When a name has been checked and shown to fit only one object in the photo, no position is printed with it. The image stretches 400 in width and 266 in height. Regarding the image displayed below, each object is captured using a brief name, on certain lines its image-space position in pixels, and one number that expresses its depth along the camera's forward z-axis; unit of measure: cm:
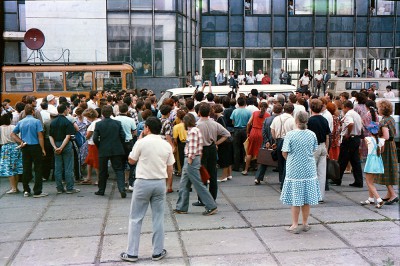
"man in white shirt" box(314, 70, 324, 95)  3011
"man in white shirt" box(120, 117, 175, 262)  589
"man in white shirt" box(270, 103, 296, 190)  957
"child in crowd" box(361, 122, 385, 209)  826
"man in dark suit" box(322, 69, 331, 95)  2991
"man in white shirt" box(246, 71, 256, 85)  2992
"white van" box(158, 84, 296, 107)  1578
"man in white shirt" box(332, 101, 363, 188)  1027
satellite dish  2031
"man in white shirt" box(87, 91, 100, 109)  1354
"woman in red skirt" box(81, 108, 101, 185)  1033
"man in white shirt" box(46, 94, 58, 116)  1157
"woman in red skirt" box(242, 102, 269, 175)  1152
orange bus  2061
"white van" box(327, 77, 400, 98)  2702
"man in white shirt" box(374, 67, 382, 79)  3338
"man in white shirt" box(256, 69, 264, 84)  3023
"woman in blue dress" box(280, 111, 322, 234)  687
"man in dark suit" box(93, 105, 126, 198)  952
